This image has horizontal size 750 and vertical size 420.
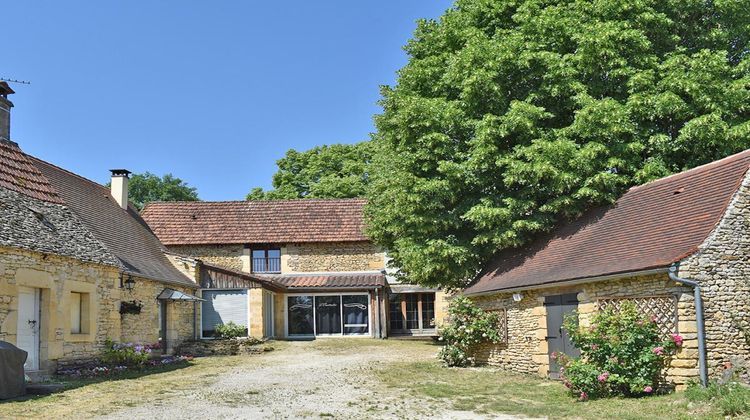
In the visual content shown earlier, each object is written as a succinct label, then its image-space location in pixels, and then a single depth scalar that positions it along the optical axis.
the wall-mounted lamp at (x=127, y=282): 19.38
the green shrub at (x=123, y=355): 17.59
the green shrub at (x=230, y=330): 25.36
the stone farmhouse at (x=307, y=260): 29.45
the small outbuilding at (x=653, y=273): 11.95
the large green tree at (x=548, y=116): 17.19
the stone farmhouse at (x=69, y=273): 15.16
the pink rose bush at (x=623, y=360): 11.85
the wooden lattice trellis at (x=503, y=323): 17.42
